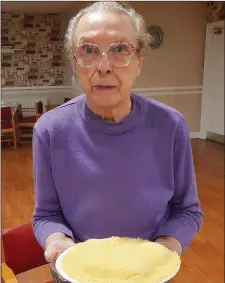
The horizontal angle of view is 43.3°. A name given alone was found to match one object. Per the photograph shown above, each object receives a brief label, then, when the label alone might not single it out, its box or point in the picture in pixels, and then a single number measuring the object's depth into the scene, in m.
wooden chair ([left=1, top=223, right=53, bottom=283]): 0.79
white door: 4.12
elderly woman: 0.57
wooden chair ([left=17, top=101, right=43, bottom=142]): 4.14
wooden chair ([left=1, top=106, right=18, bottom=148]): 3.98
